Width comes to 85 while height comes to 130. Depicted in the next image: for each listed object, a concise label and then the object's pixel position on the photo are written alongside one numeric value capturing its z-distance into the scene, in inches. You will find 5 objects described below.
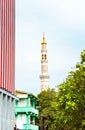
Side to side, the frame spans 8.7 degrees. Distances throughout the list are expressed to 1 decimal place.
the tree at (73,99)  1884.8
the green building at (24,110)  3075.8
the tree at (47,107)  3467.0
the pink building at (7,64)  1704.0
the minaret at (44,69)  6912.4
